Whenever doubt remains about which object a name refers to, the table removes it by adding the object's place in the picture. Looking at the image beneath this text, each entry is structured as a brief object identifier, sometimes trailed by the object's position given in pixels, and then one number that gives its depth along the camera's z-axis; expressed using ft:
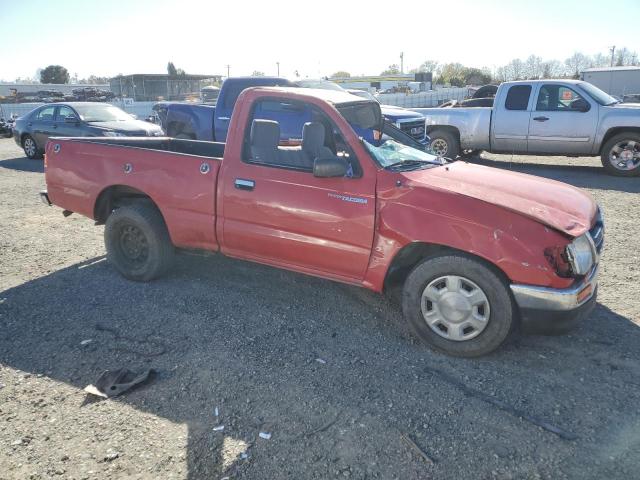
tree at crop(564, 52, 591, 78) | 340.80
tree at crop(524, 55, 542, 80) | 299.27
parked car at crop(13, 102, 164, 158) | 39.19
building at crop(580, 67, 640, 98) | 101.71
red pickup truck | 10.85
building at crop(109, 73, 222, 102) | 150.50
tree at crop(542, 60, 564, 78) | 282.15
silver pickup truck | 32.81
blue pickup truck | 33.04
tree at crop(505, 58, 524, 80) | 301.02
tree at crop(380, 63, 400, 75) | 289.94
